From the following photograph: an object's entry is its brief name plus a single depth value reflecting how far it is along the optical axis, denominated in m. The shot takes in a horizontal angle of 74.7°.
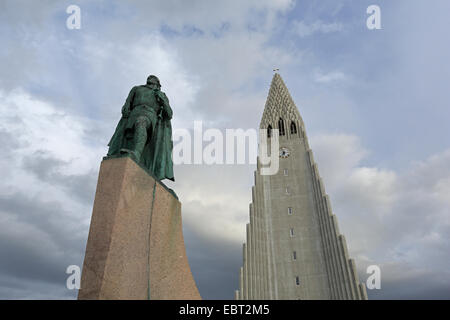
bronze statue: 6.05
